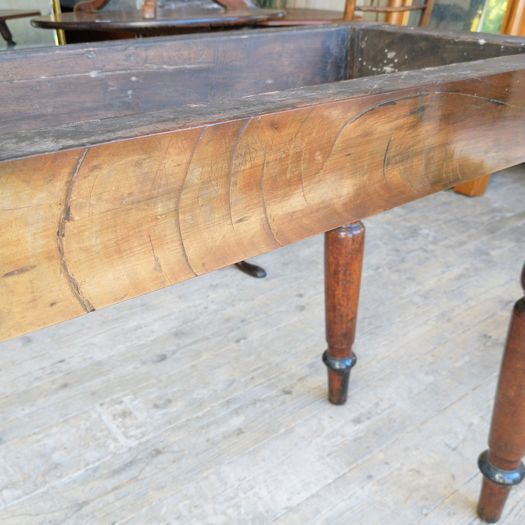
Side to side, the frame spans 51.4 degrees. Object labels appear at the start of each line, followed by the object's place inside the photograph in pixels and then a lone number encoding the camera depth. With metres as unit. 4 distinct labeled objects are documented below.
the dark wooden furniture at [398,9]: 2.04
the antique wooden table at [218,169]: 0.41
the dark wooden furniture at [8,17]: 2.26
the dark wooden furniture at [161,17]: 1.48
